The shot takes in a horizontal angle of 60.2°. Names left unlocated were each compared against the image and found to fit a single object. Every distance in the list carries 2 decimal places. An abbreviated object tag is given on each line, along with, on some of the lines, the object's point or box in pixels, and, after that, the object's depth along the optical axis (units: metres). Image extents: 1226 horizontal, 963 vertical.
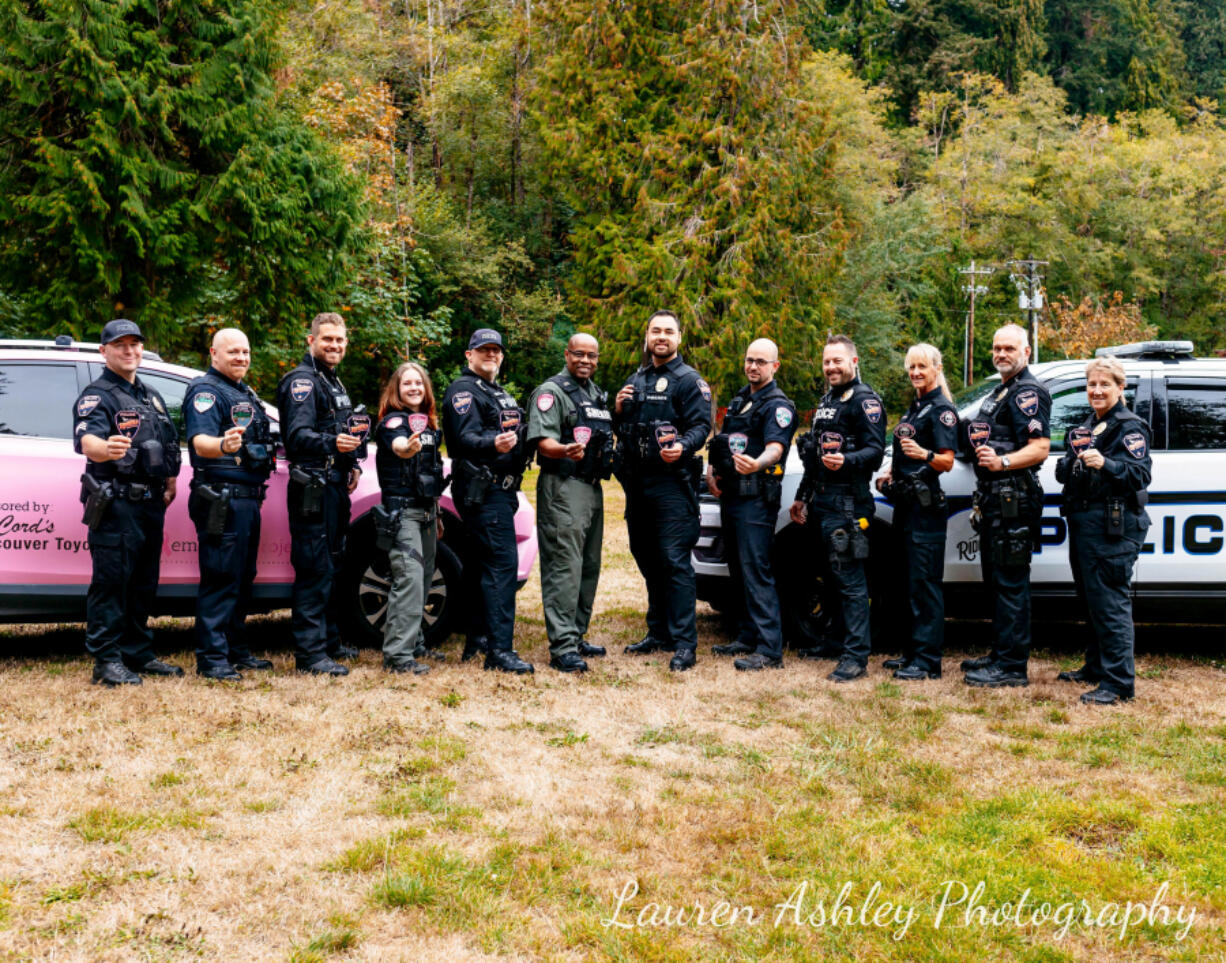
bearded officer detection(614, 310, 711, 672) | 6.34
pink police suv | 5.68
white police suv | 6.18
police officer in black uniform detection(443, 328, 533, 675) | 6.03
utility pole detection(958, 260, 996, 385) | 45.26
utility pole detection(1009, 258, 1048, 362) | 39.97
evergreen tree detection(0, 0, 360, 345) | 14.10
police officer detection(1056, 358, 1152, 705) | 5.55
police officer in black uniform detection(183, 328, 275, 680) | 5.58
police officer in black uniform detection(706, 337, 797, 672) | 6.29
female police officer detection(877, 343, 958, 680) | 5.95
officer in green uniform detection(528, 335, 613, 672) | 6.25
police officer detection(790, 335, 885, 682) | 6.06
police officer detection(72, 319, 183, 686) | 5.41
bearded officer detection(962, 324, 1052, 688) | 5.76
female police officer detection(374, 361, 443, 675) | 5.90
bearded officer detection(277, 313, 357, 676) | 5.74
